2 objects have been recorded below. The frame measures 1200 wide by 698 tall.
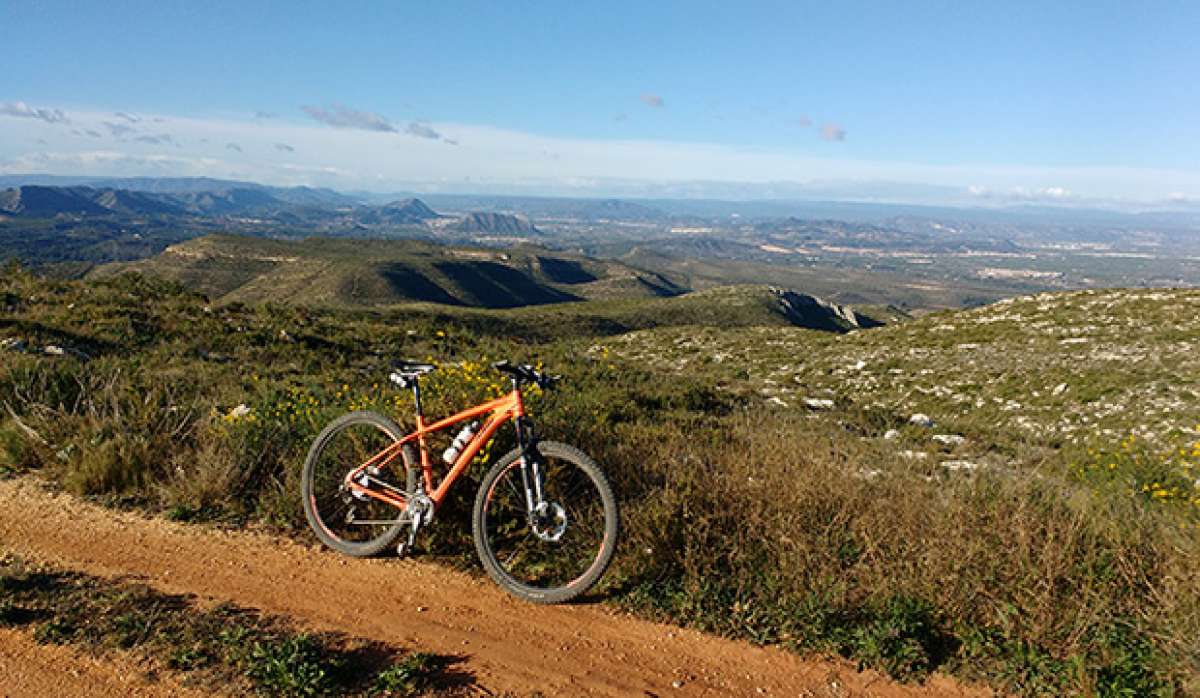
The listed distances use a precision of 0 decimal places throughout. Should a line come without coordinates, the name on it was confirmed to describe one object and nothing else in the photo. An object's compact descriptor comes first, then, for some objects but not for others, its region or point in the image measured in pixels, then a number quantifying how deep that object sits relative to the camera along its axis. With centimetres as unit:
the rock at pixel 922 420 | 1496
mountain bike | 459
